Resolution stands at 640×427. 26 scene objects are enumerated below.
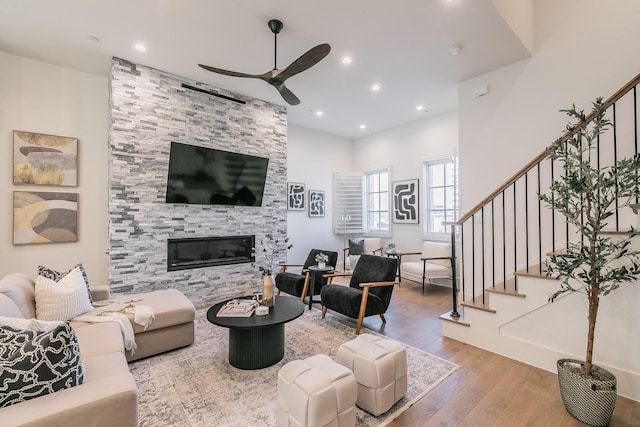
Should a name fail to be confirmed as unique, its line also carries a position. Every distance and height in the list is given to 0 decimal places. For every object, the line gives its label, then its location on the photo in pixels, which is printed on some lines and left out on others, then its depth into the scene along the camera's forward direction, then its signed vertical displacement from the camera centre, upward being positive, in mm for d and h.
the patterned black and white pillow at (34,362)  1244 -663
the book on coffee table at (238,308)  2748 -932
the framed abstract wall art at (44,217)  3654 -18
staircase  2287 -818
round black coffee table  2596 -1158
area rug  2018 -1417
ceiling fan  2638 +1504
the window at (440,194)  5856 +470
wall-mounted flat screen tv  4258 +640
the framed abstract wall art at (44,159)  3660 +753
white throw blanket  2578 -936
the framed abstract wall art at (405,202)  6391 +330
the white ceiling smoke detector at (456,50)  3518 +2089
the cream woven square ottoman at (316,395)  1647 -1078
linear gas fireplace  4299 -574
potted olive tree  1913 -342
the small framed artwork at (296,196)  6512 +460
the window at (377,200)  7223 +411
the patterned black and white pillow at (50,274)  2701 -558
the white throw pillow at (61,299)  2461 -738
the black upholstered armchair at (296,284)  4446 -1080
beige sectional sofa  1248 -932
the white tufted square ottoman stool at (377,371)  2006 -1119
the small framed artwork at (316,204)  6918 +300
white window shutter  7336 +359
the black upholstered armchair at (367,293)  3473 -979
